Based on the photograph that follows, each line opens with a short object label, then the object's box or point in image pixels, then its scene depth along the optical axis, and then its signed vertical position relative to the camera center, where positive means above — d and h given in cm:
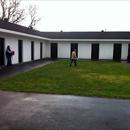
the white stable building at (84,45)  1689 +103
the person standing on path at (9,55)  1051 -15
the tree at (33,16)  2794 +735
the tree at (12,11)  2327 +718
